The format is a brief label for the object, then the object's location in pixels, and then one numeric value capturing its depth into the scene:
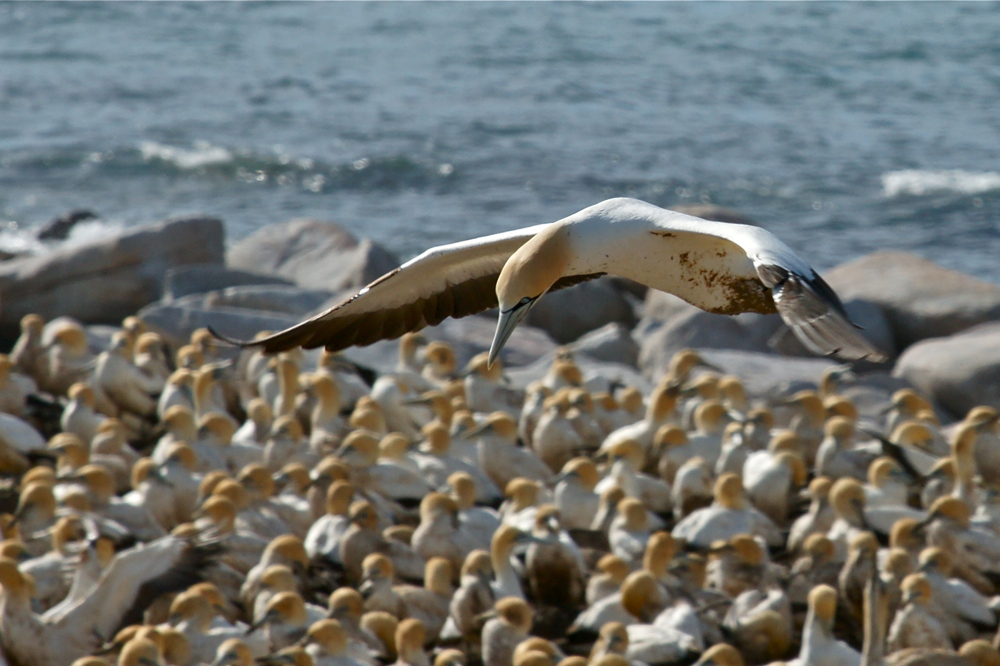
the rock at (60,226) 35.09
